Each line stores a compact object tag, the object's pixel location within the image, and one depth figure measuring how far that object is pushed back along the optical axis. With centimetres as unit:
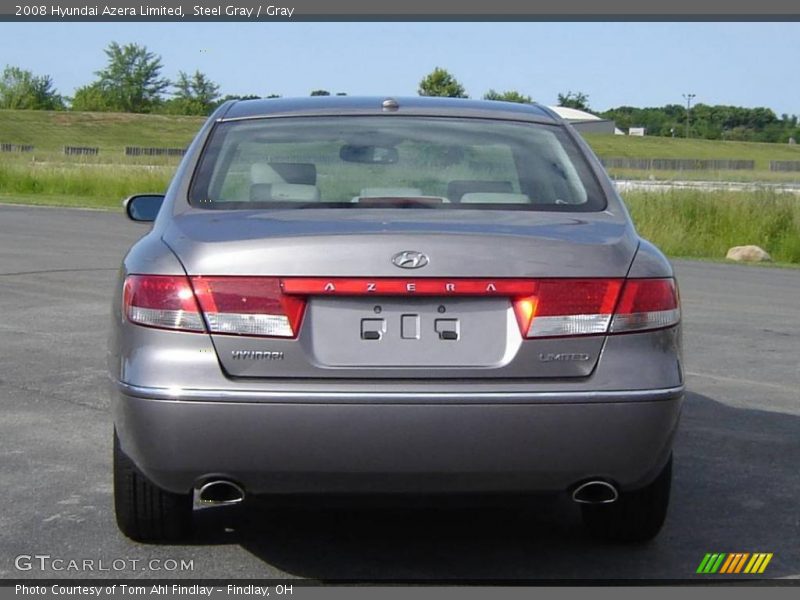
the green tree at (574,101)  15738
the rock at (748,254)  2108
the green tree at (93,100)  14988
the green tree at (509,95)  13312
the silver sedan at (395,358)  399
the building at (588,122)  13594
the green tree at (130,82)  15012
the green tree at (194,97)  14638
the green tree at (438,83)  12706
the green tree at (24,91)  14588
